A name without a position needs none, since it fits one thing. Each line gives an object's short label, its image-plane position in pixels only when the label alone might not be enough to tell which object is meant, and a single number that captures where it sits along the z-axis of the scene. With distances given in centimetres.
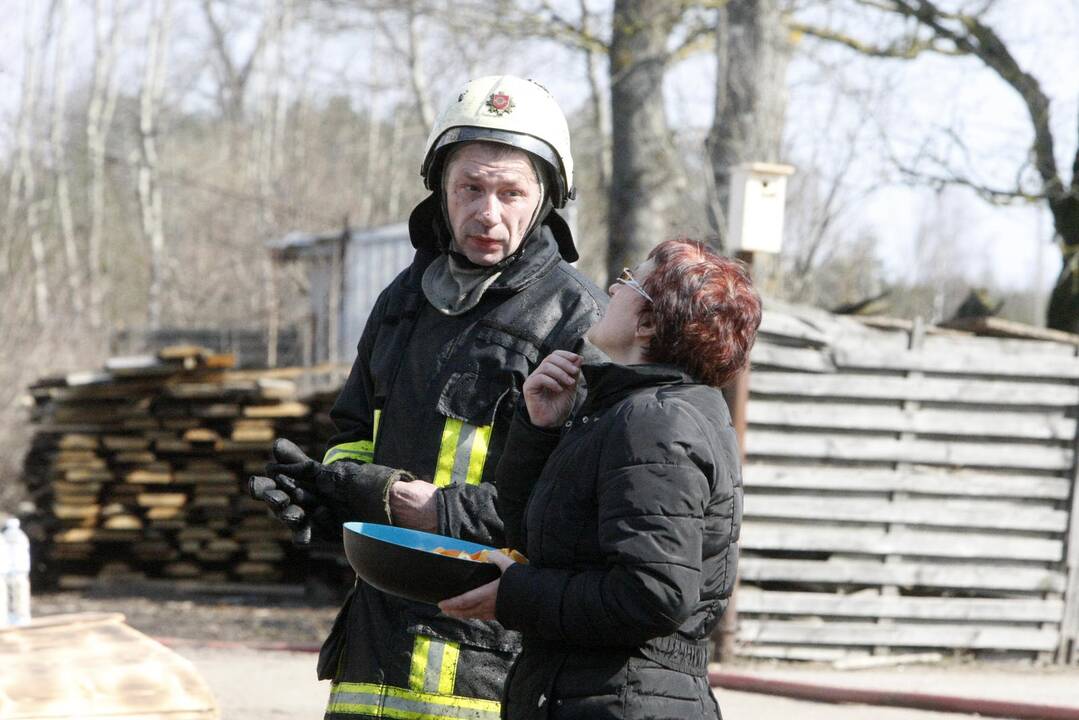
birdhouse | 1202
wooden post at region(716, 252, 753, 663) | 1285
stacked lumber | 1839
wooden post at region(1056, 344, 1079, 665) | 1408
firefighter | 501
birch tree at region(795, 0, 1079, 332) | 1759
